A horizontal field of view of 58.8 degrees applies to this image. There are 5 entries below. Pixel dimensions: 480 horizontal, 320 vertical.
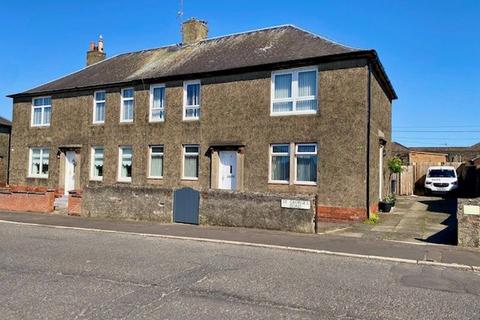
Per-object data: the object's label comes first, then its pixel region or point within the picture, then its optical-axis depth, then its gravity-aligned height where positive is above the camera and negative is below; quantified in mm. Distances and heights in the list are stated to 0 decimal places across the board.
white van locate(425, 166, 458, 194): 23312 +131
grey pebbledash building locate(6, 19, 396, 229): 14648 +2367
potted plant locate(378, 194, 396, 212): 16719 -948
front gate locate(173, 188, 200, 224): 13484 -889
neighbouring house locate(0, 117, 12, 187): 27812 +1608
